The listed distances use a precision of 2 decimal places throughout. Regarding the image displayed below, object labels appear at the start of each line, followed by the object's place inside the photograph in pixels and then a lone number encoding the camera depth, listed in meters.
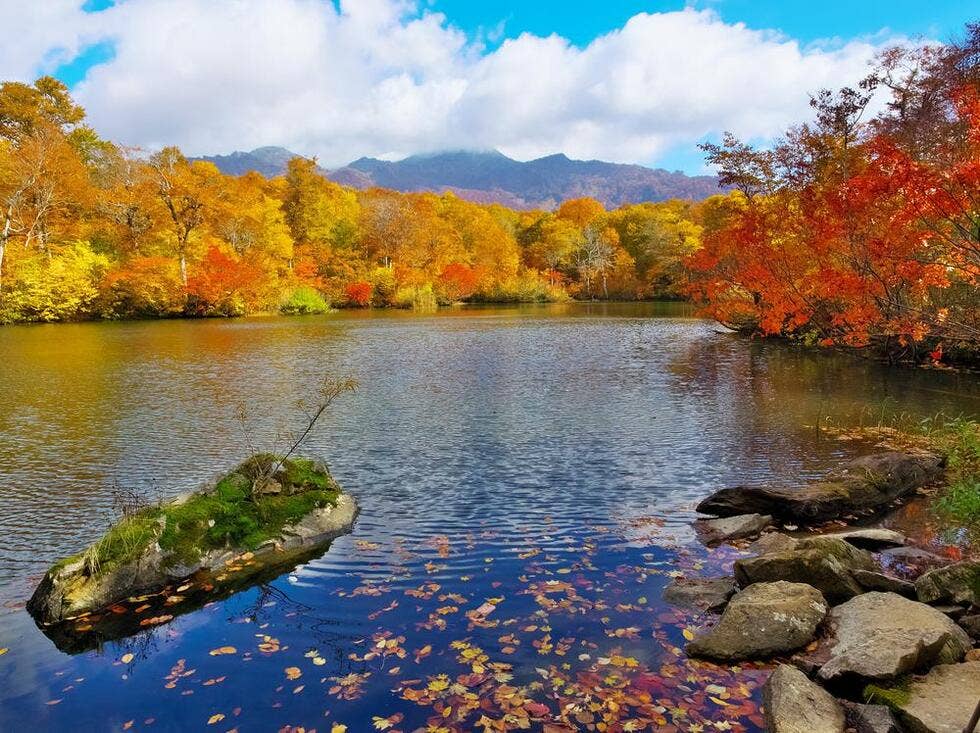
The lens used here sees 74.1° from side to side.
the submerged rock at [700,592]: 6.99
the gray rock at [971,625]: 5.89
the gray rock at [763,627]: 5.90
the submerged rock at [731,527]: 8.90
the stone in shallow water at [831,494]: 9.58
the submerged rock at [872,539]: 8.38
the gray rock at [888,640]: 5.14
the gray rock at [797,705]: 4.65
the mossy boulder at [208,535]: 7.07
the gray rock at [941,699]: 4.49
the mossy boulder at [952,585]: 6.25
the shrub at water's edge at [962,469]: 7.70
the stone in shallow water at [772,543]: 8.31
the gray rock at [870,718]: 4.65
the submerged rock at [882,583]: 6.62
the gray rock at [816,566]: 6.76
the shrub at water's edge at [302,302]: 57.59
